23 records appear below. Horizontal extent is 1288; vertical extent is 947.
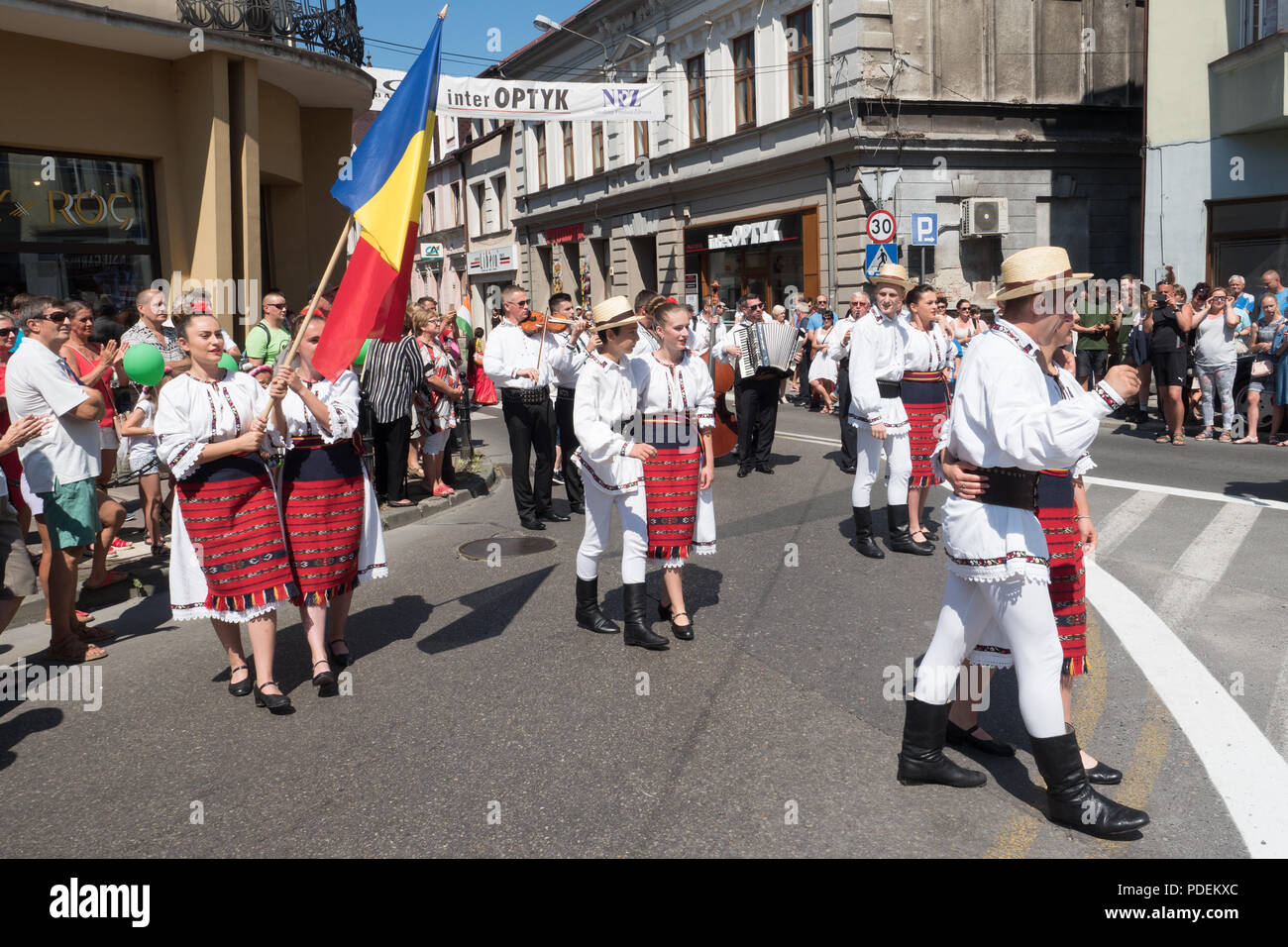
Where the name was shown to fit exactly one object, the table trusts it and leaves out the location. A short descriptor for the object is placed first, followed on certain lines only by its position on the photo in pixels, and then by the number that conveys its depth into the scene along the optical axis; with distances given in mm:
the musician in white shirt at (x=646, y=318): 6426
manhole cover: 8312
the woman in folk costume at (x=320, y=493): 5285
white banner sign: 18156
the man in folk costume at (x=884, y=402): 7469
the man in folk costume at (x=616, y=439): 5781
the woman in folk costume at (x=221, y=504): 4898
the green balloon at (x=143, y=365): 6016
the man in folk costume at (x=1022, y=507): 3512
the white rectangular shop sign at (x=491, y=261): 40875
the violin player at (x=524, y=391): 9258
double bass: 11433
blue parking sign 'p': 20844
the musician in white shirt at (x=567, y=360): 9469
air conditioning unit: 22438
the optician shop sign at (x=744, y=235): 24906
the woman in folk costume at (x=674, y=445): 5973
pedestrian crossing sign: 20234
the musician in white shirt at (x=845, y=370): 9641
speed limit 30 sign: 20094
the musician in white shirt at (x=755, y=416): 11844
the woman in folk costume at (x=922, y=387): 7637
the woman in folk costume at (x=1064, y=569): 3814
